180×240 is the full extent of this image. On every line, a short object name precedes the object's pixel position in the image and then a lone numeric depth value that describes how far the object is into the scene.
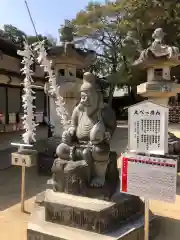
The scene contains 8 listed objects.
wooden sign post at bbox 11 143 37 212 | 3.17
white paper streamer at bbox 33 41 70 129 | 3.98
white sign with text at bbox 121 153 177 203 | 1.89
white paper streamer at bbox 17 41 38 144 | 3.52
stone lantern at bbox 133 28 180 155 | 5.29
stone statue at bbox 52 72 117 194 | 2.60
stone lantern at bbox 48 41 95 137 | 5.18
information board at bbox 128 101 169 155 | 2.02
